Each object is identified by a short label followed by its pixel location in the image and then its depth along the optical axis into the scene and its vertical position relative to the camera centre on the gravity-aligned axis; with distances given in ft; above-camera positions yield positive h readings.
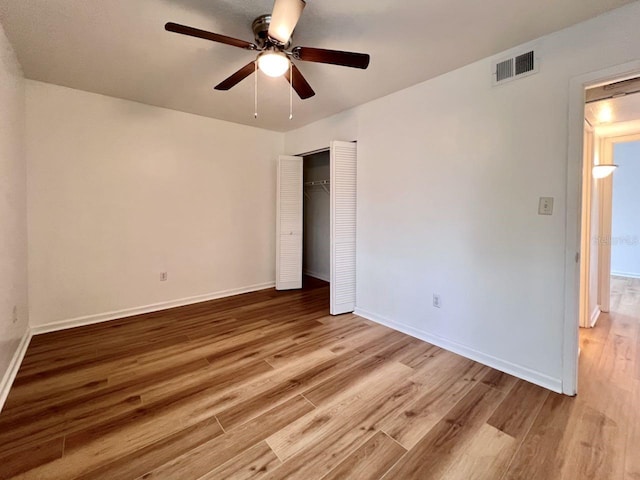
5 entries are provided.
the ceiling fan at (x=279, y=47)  4.79 +3.61
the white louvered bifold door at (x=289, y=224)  14.73 +0.42
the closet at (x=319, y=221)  11.16 +0.57
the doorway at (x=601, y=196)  8.16 +1.40
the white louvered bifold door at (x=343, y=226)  11.04 +0.24
